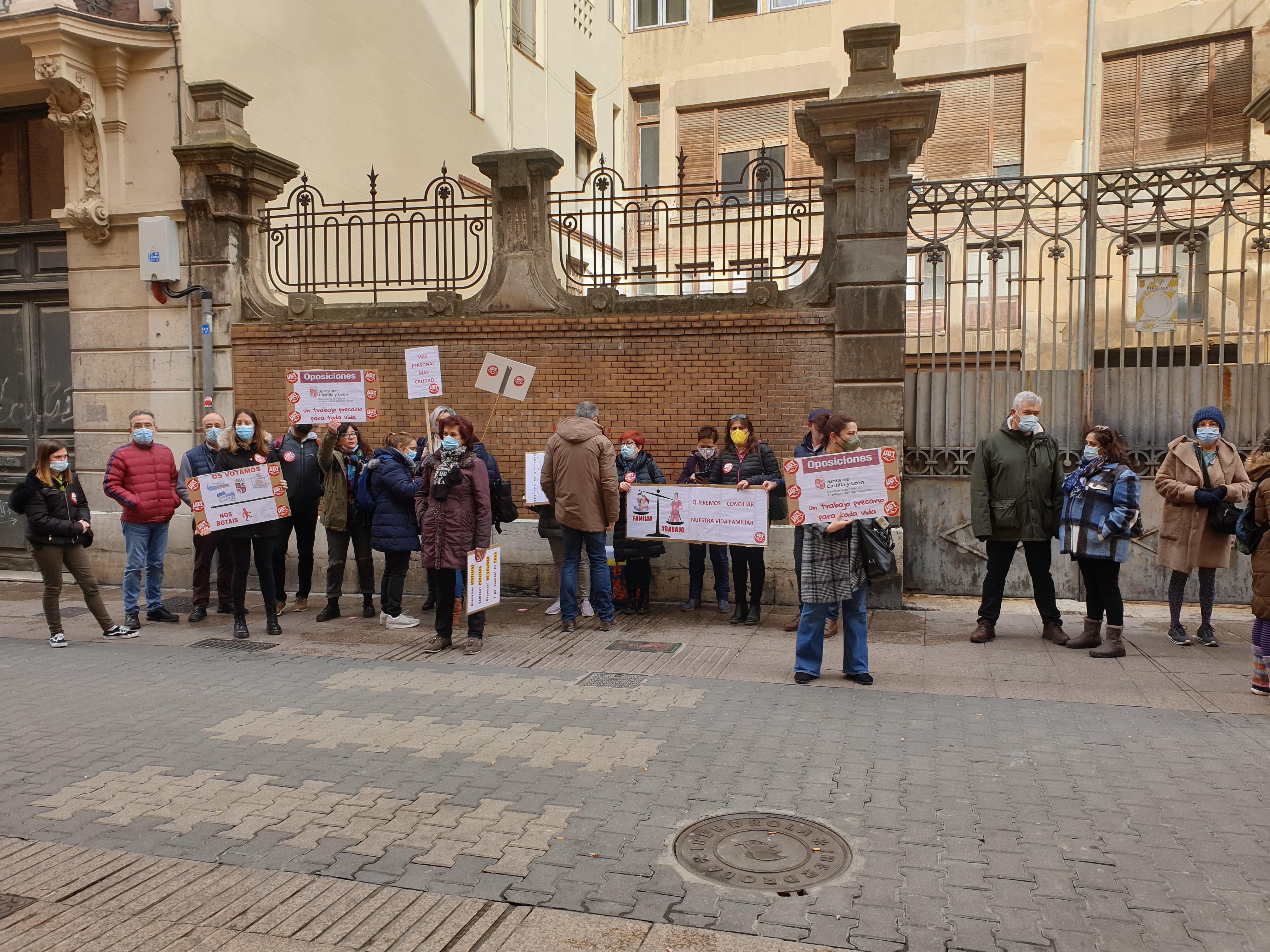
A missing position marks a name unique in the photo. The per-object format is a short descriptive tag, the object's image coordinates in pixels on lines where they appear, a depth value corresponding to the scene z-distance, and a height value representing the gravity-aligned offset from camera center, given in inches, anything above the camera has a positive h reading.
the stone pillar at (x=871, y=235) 364.5 +67.1
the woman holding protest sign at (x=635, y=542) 372.2 -49.9
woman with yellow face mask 359.6 -23.4
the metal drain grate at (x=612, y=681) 276.5 -77.4
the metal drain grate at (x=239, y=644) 328.2 -78.7
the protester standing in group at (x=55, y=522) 319.9 -35.4
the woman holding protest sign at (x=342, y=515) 370.0 -38.5
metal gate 366.3 +17.3
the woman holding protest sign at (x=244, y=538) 342.6 -43.6
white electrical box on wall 436.1 +74.6
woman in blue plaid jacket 300.7 -35.5
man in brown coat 346.9 -29.8
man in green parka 318.7 -29.8
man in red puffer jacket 358.3 -31.7
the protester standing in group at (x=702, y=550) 369.1 -53.5
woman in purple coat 319.0 -32.8
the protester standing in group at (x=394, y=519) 352.5 -38.7
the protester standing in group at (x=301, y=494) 372.8 -30.9
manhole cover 156.5 -75.0
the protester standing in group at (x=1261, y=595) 247.6 -47.6
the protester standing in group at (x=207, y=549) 361.1 -52.0
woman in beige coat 313.0 -31.0
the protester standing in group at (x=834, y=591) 269.9 -50.1
